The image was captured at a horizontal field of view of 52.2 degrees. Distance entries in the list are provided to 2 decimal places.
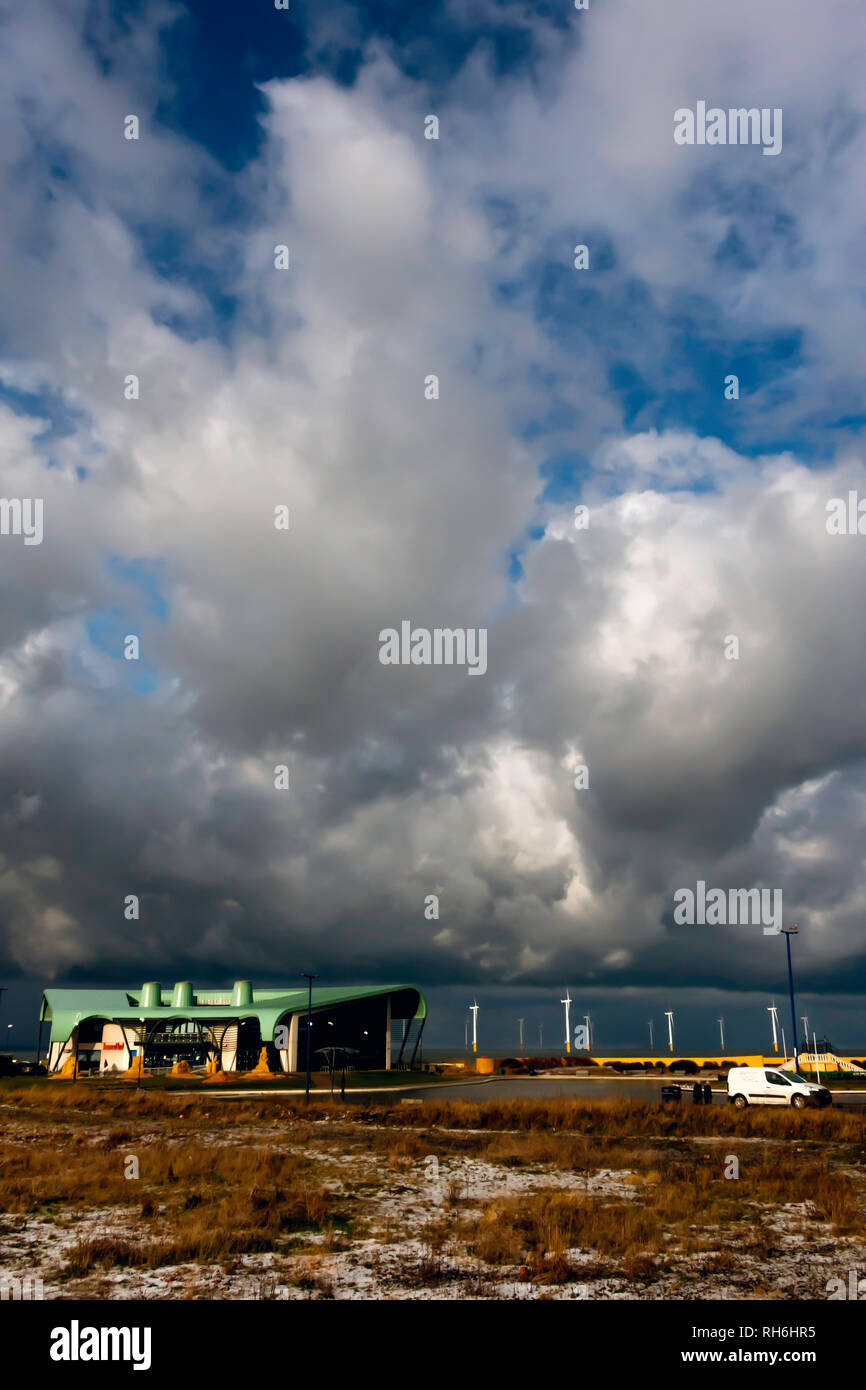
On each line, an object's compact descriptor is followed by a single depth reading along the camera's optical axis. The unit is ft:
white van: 139.74
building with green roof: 291.17
